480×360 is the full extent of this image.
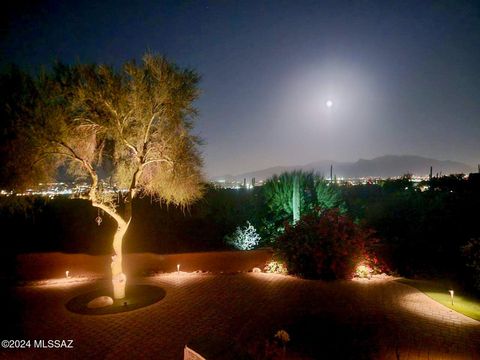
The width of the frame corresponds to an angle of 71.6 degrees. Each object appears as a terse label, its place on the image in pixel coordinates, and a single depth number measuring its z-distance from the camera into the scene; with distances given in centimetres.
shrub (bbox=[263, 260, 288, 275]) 1084
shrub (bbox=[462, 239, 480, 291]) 869
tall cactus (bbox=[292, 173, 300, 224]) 1435
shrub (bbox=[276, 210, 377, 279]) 1012
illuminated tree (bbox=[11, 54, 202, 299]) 716
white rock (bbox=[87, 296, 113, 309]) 766
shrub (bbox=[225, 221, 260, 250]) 1335
